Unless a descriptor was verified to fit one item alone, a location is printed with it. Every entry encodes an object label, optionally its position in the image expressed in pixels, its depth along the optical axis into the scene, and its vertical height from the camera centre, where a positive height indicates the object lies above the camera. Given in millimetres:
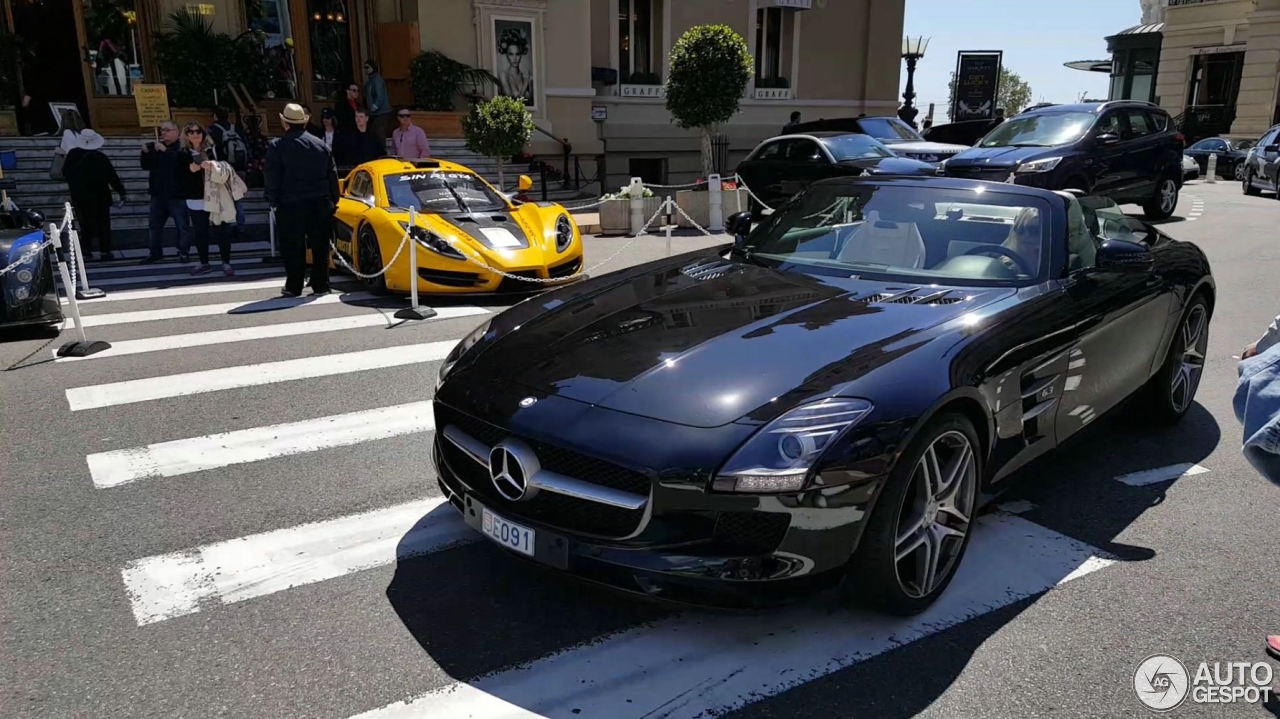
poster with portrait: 20406 +1359
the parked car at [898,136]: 15844 -320
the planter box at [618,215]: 14539 -1511
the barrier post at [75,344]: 7152 -1746
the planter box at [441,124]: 18656 -87
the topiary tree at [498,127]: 16250 -142
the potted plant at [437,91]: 18766 +587
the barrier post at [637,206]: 14570 -1372
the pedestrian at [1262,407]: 2463 -795
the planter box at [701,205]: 15703 -1459
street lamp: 28094 +1497
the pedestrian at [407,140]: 14812 -321
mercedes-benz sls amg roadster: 2865 -969
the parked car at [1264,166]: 20750 -1128
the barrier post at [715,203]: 15374 -1400
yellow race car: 9117 -1160
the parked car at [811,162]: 14680 -710
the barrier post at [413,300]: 8508 -1681
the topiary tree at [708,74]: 17578 +855
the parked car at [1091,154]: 13203 -538
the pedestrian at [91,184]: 11914 -819
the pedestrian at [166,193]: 11578 -917
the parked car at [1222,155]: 30234 -1263
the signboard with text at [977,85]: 28812 +1023
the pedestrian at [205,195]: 10383 -867
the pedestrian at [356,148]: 14547 -437
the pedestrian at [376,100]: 18109 +393
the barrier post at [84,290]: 8666 -1751
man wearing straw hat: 9031 -695
